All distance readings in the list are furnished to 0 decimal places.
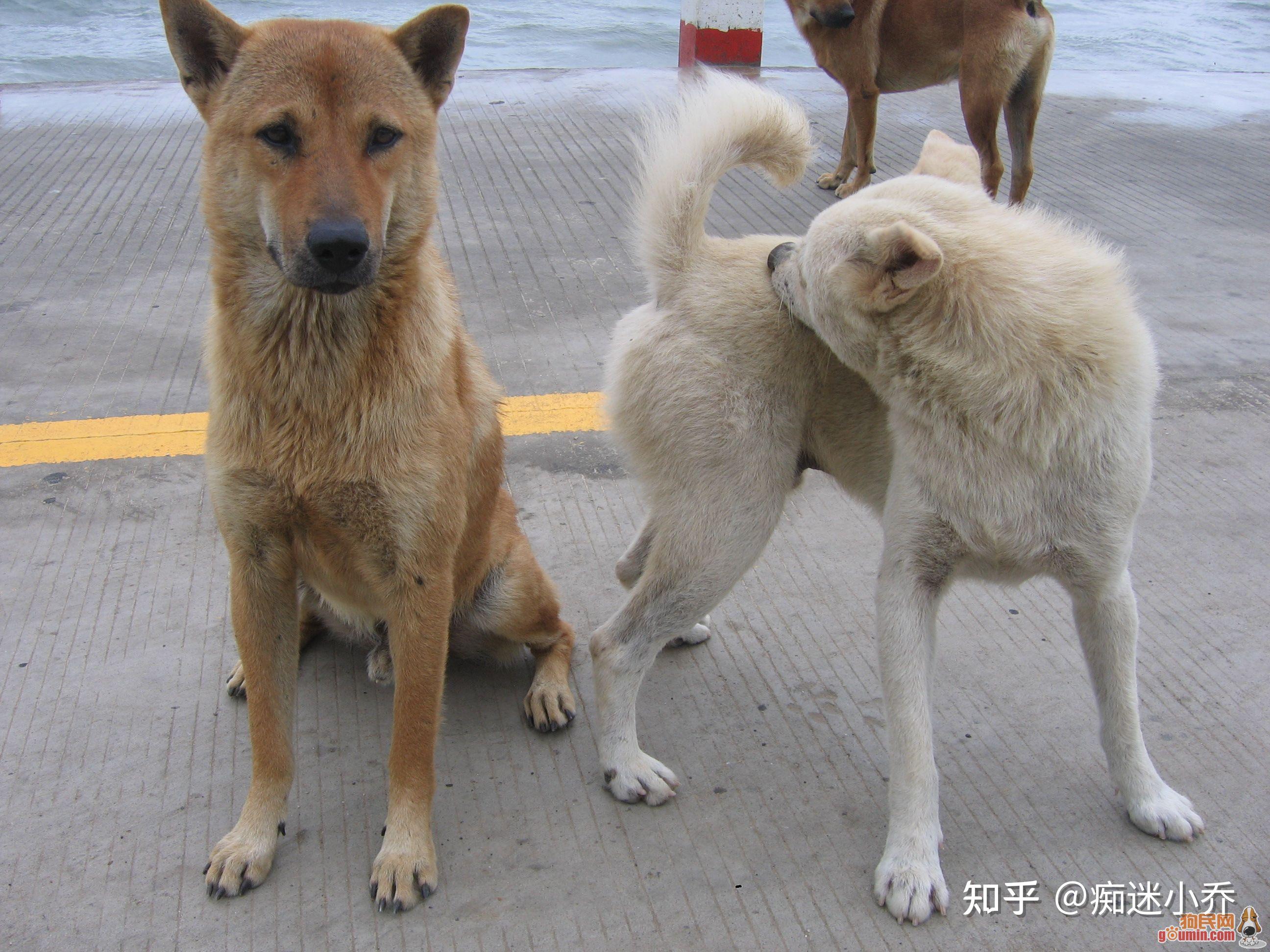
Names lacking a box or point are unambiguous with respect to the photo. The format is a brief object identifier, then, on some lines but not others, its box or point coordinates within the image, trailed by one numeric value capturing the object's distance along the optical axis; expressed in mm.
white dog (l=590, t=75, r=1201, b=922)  2172
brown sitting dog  1912
